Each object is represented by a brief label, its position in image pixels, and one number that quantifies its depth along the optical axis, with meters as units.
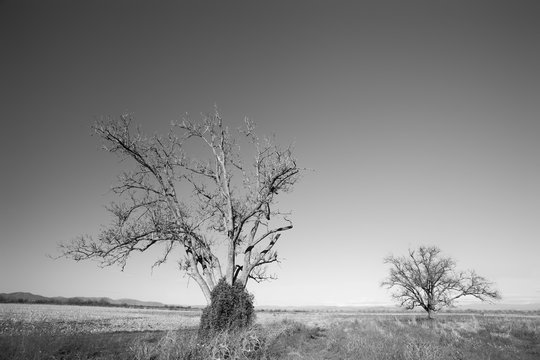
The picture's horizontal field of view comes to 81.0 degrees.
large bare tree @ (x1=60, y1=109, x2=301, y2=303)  15.38
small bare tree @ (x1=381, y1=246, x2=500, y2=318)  34.22
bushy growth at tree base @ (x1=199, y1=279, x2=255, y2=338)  13.21
